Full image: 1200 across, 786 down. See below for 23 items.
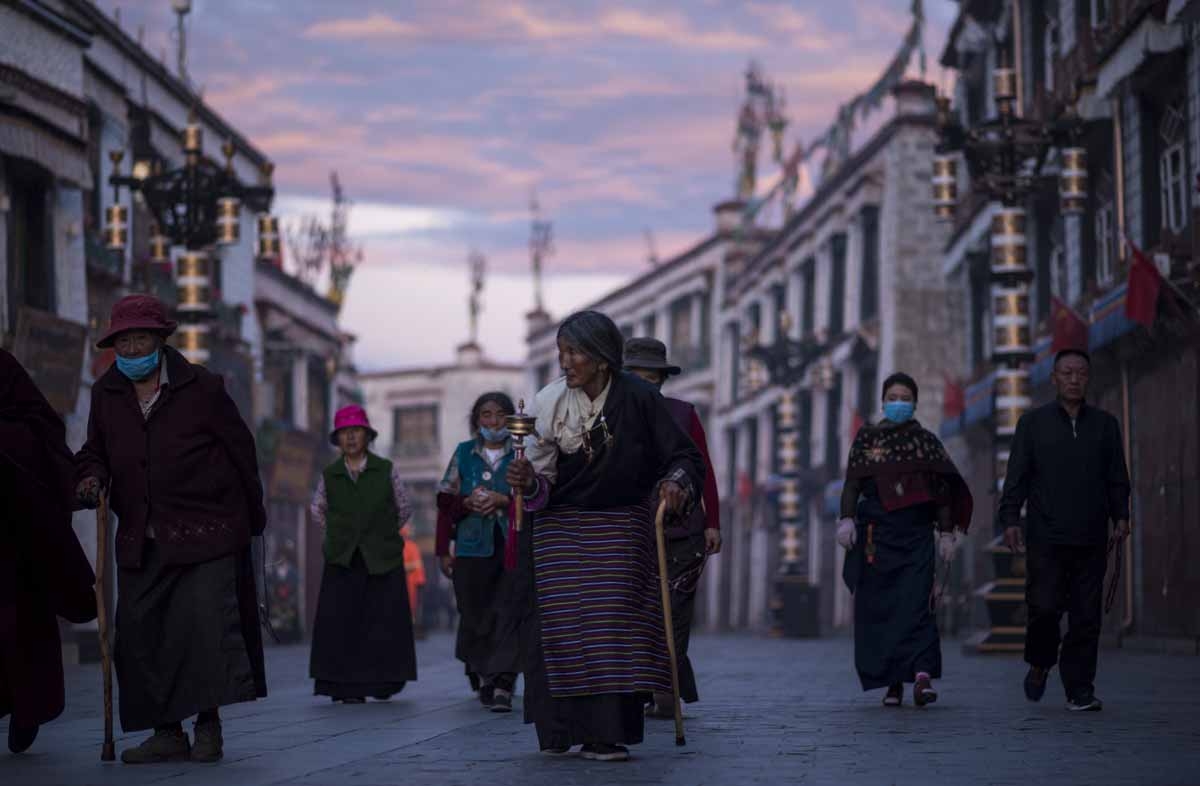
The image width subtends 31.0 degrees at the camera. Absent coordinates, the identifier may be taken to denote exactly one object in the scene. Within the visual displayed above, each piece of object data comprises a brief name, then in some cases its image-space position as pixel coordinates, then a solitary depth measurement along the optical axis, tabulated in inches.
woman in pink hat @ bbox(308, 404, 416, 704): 503.5
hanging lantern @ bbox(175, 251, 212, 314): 880.9
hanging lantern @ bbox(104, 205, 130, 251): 912.9
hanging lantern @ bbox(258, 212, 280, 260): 927.7
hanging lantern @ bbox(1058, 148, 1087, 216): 846.3
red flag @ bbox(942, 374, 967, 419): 1401.3
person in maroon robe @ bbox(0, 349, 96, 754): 333.7
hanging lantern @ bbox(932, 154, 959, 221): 911.0
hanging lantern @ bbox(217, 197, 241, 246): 900.0
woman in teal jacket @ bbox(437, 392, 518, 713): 497.0
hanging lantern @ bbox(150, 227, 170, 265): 966.4
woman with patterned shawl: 462.6
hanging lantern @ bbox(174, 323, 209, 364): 872.3
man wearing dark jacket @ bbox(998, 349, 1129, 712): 434.0
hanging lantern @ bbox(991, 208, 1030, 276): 855.7
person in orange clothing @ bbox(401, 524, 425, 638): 1152.8
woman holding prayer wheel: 321.1
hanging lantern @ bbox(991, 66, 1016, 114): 847.1
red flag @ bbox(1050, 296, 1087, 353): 963.3
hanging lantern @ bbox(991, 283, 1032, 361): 857.5
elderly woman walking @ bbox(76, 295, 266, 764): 323.6
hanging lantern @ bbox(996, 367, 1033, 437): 839.7
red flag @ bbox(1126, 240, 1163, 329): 802.8
